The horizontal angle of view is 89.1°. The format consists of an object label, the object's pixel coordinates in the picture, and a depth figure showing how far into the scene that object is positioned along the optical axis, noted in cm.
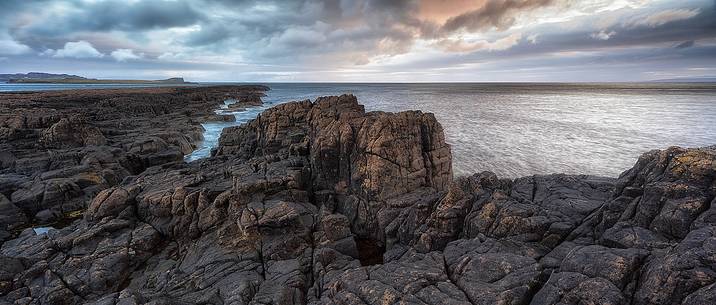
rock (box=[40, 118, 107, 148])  4728
